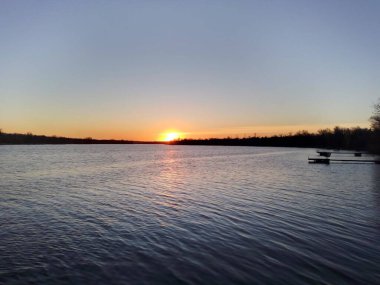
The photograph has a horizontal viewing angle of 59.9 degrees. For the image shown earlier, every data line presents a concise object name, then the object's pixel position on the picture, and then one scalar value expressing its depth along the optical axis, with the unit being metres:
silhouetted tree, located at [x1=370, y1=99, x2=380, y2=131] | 97.43
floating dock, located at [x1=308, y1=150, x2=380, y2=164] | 75.88
